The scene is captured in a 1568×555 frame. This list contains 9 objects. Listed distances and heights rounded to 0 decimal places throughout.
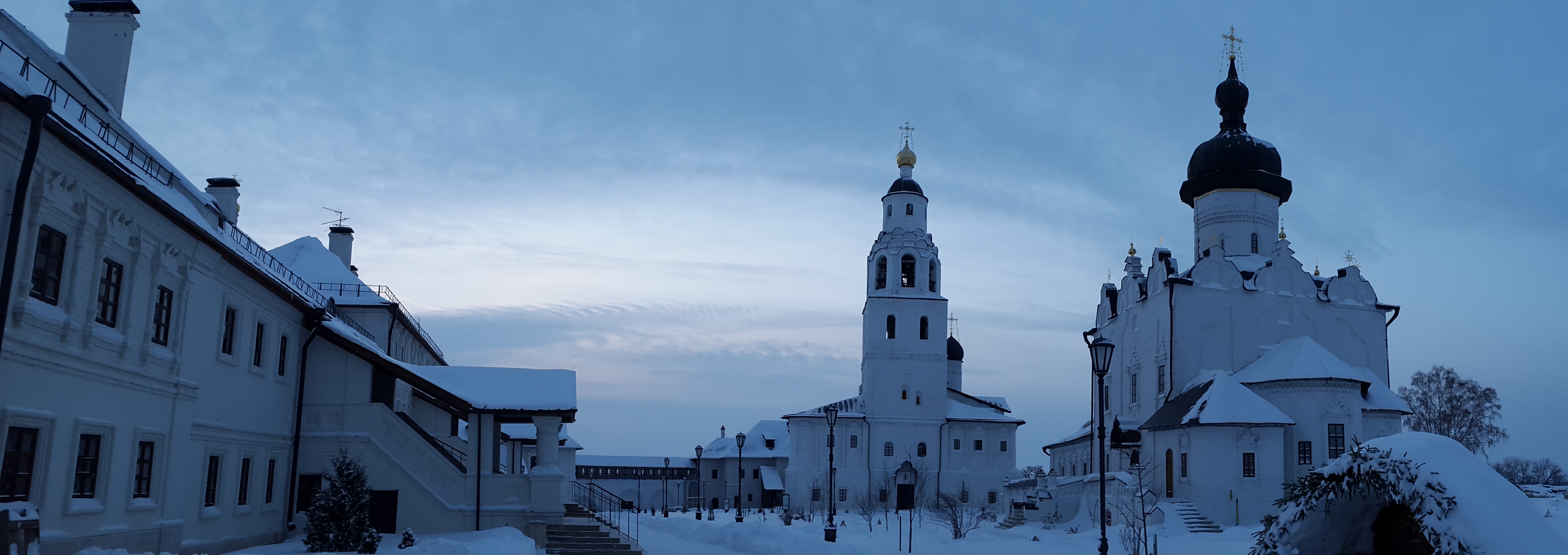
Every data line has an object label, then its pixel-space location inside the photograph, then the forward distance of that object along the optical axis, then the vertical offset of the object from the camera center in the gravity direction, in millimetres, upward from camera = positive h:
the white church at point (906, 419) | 55344 +1745
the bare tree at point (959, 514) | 31469 -2228
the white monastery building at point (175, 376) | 11672 +832
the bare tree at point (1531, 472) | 61250 +435
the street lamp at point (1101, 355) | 17734 +1691
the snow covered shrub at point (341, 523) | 16672 -1350
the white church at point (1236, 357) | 35344 +4065
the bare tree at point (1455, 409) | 59406 +3585
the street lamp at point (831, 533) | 25641 -1897
